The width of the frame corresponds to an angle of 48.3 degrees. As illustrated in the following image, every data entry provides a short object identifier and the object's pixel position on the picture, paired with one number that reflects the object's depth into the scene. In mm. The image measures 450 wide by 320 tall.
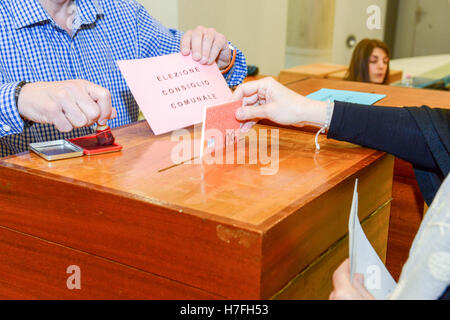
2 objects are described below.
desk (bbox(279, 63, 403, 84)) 3568
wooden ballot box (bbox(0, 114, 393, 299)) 646
